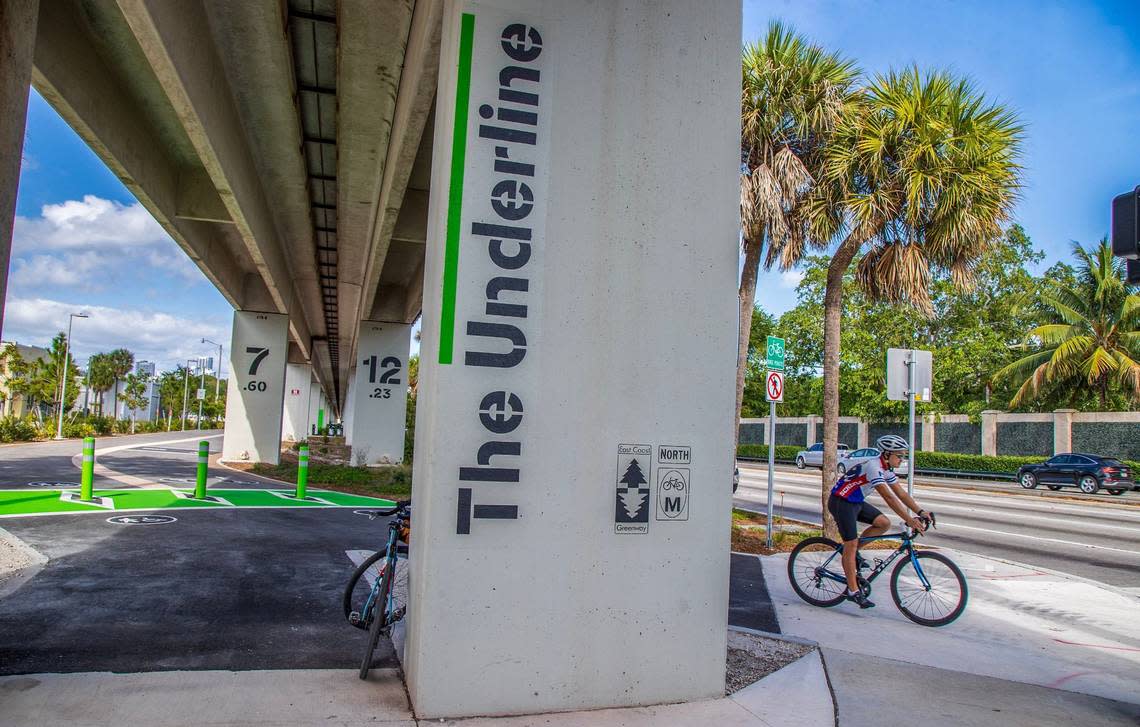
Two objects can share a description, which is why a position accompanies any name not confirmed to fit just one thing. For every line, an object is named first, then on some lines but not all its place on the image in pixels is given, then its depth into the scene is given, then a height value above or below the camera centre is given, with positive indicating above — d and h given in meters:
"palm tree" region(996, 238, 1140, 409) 34.97 +4.55
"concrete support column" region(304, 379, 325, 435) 80.64 -0.19
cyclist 7.22 -0.74
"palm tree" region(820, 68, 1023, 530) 11.12 +3.65
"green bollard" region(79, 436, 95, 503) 12.61 -1.42
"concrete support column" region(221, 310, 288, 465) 23.61 +0.34
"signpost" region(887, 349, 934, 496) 12.50 +0.88
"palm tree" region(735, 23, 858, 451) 12.22 +4.93
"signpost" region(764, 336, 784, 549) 11.98 +0.81
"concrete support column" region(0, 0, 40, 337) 4.12 +1.65
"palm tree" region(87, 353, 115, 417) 84.75 +2.06
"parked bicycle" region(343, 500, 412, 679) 5.05 -1.31
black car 26.96 -1.57
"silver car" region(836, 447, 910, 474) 31.32 -1.70
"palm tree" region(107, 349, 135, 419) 89.19 +3.67
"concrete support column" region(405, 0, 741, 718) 4.24 +0.29
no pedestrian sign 12.05 +0.55
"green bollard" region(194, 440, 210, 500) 13.91 -1.46
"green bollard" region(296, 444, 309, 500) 15.10 -1.46
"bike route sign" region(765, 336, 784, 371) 11.96 +1.05
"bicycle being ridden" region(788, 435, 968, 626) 7.16 -1.31
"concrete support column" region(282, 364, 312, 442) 52.78 -0.11
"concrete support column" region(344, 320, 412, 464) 26.47 +0.34
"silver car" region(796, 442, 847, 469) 41.52 -2.00
